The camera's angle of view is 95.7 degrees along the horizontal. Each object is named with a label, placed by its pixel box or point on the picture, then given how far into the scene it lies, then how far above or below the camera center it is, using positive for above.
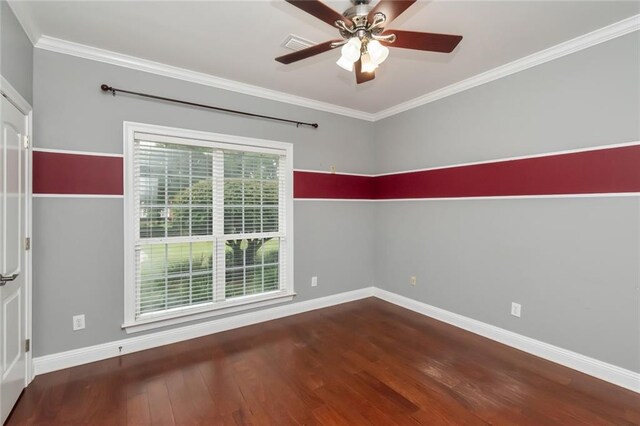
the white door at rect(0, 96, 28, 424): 1.80 -0.31
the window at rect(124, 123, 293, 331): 2.76 -0.15
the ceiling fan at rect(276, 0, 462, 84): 1.45 +1.01
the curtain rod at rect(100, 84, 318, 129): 2.58 +1.10
